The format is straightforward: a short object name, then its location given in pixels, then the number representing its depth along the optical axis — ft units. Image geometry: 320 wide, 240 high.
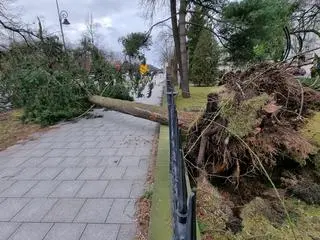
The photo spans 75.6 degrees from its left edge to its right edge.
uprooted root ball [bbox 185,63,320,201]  7.40
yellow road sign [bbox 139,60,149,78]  33.31
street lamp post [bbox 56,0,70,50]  34.15
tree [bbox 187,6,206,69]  32.35
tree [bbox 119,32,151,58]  32.78
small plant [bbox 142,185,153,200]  6.96
